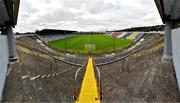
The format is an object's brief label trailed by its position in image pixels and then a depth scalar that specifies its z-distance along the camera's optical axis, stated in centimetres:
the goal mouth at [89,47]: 2659
